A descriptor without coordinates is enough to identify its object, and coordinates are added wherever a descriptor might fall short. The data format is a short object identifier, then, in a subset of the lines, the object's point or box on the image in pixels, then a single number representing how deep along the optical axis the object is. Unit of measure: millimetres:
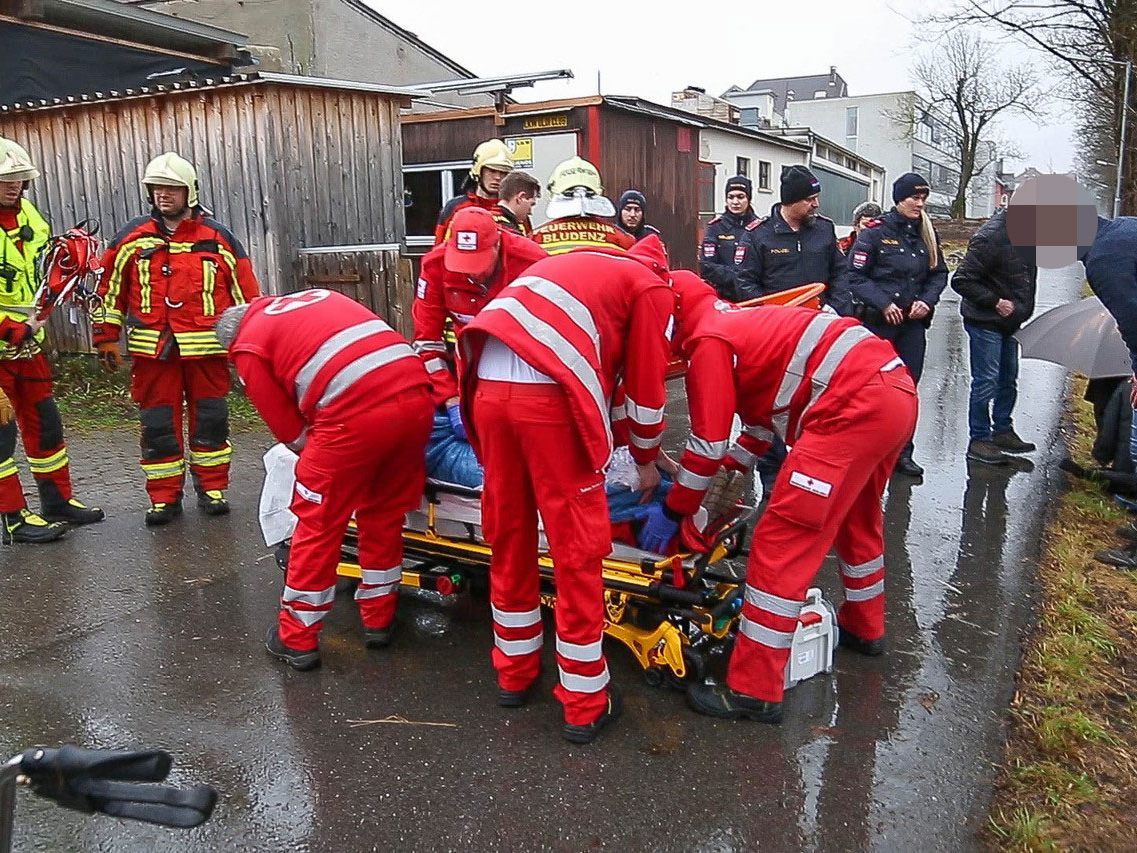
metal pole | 16659
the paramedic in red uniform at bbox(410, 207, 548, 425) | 3973
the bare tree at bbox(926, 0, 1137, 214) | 16891
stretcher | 3520
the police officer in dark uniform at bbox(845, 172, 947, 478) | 6492
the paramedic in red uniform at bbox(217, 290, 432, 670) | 3707
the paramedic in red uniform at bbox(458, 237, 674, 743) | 3141
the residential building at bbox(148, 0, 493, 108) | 14727
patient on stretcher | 3777
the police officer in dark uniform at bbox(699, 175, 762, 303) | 7789
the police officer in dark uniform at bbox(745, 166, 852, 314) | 6535
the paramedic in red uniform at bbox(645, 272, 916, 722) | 3318
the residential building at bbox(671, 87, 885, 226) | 20094
